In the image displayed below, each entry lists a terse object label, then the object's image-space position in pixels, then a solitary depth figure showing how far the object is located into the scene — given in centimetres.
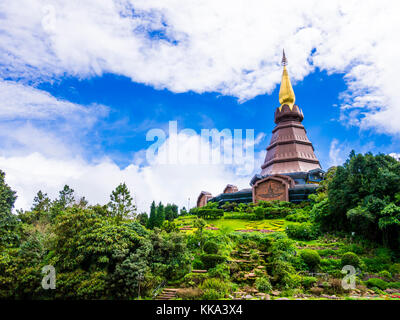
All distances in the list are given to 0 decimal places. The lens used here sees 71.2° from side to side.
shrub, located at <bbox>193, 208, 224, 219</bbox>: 3181
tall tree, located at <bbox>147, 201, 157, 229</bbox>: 2761
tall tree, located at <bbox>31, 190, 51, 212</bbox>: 3742
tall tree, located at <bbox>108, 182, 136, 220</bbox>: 2609
